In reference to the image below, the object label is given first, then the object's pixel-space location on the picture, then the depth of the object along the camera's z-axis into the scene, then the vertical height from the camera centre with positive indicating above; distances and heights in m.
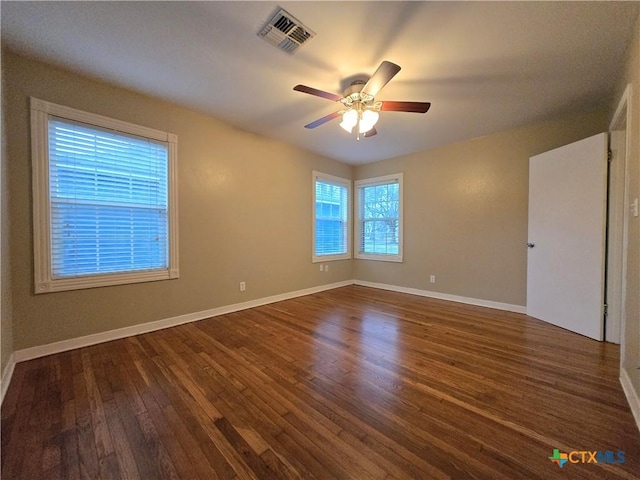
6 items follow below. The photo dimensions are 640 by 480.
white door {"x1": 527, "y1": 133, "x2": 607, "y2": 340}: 2.51 -0.01
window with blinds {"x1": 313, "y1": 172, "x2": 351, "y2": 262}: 4.64 +0.34
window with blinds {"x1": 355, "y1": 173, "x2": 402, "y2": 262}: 4.70 +0.33
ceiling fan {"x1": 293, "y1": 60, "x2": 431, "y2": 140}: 2.01 +1.16
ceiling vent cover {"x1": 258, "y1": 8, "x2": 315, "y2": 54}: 1.67 +1.44
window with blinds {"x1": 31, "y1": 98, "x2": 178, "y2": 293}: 2.18 +0.34
